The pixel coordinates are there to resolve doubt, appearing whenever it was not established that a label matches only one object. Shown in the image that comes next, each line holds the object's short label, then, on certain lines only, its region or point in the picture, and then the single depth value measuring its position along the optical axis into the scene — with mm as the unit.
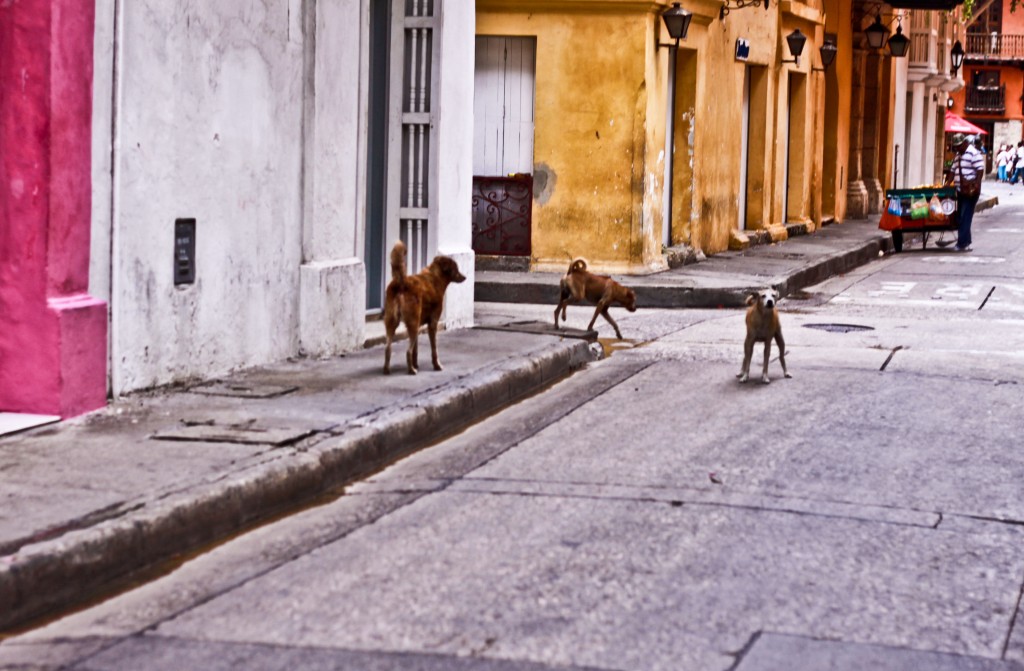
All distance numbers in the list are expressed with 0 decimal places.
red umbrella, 56188
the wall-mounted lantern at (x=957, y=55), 44584
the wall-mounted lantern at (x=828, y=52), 30297
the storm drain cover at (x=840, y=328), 15461
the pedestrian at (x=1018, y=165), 73938
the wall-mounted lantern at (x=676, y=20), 20000
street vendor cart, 26609
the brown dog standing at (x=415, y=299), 10758
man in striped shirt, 26484
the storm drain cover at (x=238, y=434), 8430
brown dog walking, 14242
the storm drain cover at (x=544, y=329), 13688
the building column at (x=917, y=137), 44562
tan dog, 11562
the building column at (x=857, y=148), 35531
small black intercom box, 10023
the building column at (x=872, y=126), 37281
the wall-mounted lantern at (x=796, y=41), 27016
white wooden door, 20266
